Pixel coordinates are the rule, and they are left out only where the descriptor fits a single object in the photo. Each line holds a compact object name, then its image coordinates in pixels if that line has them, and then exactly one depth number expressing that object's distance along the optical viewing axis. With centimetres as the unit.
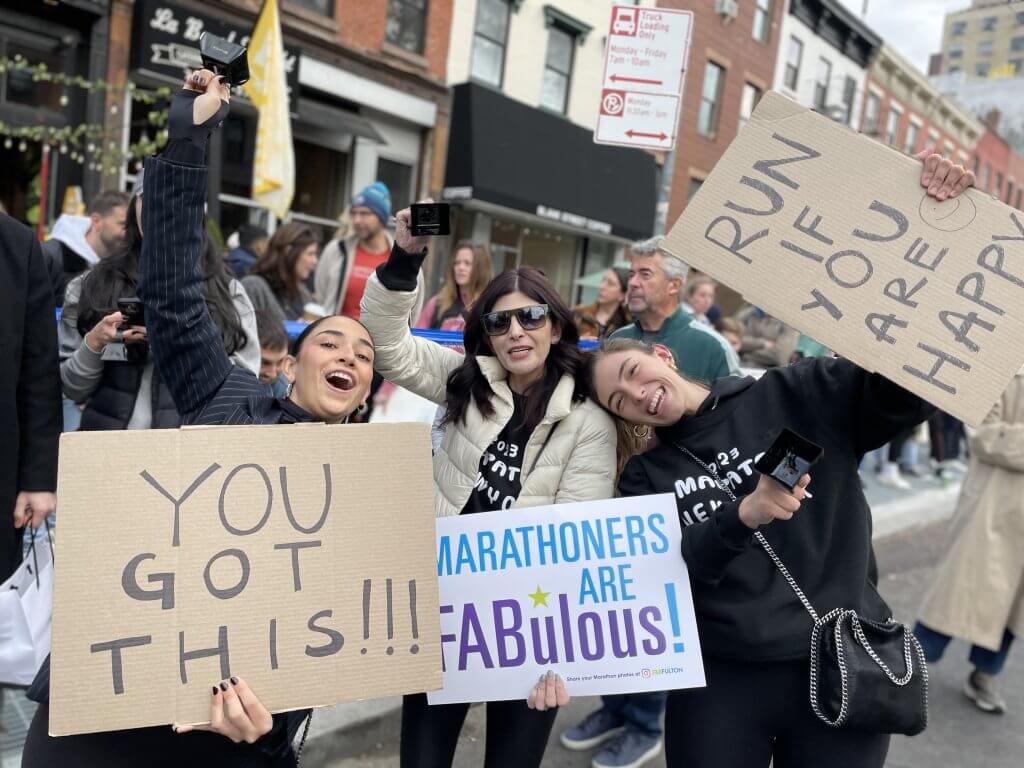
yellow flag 600
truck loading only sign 452
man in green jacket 357
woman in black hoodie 191
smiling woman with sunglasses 218
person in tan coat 405
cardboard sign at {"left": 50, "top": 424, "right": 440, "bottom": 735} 149
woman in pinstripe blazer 195
